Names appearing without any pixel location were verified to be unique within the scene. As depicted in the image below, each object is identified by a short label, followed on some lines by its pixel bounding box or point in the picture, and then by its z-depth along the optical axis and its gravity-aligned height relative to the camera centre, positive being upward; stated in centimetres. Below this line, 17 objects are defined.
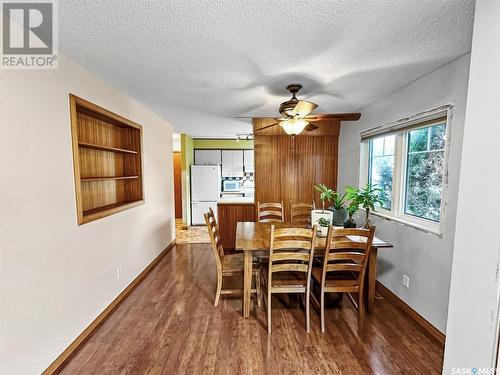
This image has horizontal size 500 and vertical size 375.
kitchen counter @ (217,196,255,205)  411 -56
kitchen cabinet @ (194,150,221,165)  607 +36
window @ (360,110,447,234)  215 +6
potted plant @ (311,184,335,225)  245 -46
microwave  602 -38
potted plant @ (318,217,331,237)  237 -57
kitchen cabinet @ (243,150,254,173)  612 +32
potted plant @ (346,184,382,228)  234 -26
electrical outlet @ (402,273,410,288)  233 -112
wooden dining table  211 -81
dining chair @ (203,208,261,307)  227 -103
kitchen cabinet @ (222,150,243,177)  608 +24
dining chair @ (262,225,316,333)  188 -74
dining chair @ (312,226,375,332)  192 -76
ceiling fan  216 +58
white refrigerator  561 -46
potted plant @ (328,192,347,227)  259 -47
